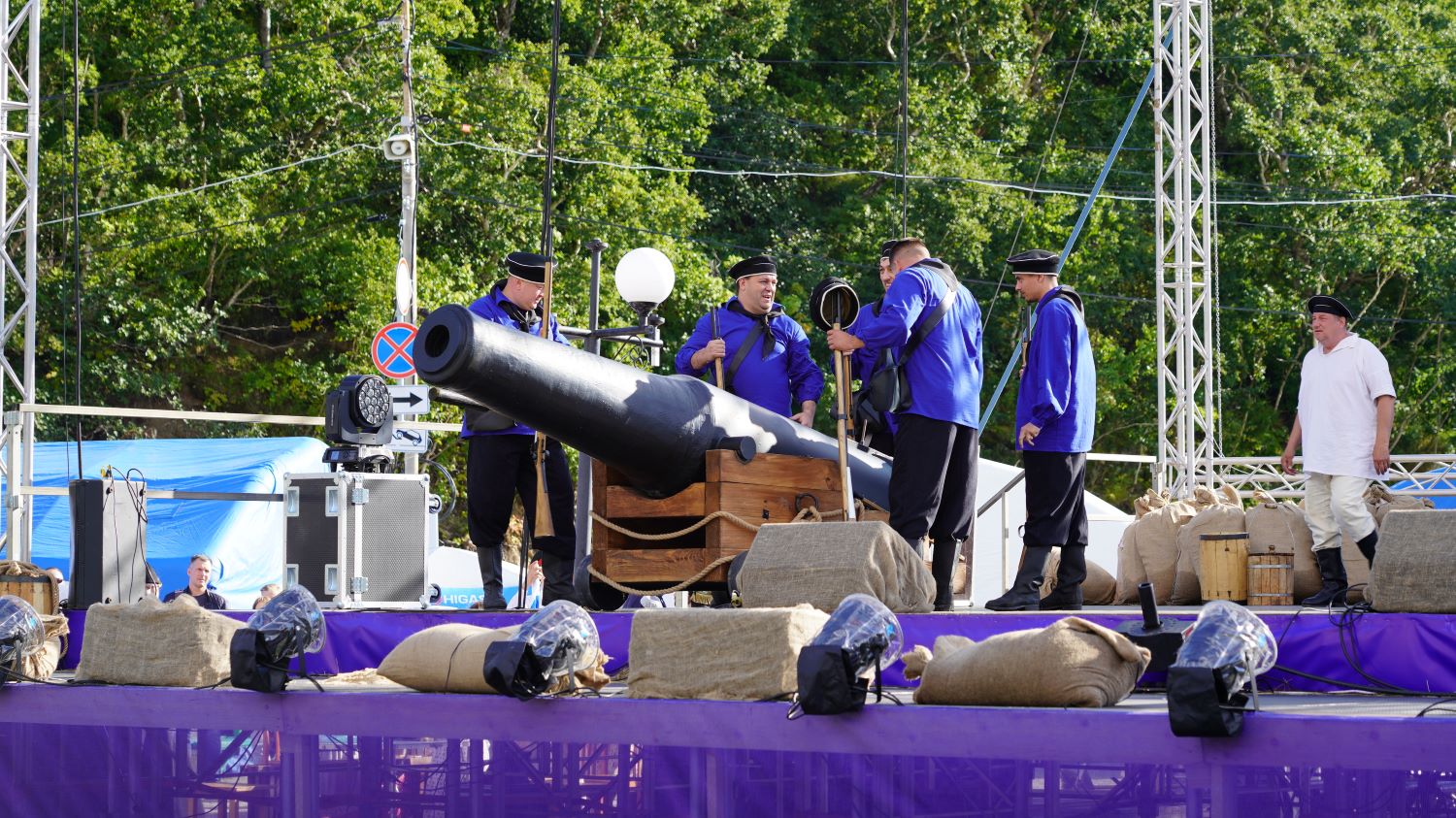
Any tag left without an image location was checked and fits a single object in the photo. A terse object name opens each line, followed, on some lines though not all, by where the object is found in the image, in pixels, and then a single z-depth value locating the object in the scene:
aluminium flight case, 20.17
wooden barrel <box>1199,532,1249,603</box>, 14.73
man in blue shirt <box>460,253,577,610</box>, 15.01
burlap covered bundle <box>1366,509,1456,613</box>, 10.80
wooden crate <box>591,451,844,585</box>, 13.10
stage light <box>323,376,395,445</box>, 20.33
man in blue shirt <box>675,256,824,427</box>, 15.36
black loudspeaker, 17.66
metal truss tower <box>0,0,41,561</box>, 19.83
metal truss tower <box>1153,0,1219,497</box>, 29.50
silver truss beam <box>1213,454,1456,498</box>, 28.53
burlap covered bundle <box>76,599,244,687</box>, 12.31
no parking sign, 29.48
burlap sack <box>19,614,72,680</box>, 13.05
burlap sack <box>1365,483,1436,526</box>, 15.74
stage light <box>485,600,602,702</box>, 10.16
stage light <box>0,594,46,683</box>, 12.67
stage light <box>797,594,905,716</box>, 9.03
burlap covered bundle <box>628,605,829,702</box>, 9.78
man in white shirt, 14.69
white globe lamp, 14.85
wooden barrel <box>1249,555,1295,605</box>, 14.49
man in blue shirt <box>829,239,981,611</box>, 13.01
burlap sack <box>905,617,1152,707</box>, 8.96
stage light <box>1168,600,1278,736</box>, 7.89
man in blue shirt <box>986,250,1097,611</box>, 13.28
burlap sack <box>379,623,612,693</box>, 10.97
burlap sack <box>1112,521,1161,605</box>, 16.58
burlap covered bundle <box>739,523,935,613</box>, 11.35
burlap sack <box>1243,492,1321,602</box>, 15.73
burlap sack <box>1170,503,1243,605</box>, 15.87
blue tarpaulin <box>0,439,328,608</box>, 35.50
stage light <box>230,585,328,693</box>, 11.33
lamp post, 14.07
